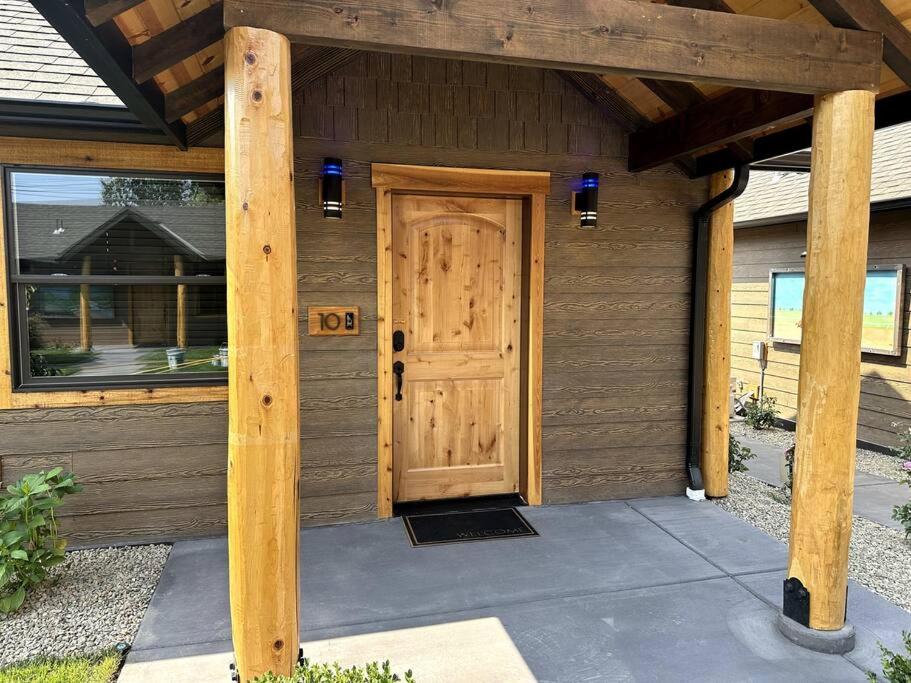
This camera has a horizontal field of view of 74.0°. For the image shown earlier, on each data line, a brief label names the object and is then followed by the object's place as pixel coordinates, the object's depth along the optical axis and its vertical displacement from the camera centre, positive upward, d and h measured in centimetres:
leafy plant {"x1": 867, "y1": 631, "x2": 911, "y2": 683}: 207 -125
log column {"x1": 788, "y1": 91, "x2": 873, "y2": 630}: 250 -17
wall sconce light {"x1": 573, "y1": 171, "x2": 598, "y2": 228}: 402 +71
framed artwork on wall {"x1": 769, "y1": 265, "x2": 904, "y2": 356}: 570 -1
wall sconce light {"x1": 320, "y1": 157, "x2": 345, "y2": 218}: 359 +71
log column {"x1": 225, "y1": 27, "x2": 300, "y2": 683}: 193 -13
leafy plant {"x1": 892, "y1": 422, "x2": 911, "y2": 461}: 455 -113
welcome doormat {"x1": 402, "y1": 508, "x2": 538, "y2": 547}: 366 -139
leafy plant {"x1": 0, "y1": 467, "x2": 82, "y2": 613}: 280 -111
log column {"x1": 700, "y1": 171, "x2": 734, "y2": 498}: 426 -28
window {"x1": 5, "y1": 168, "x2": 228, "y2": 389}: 337 +15
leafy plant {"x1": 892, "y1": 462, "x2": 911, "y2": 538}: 372 -129
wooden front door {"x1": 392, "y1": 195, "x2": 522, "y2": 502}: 405 -26
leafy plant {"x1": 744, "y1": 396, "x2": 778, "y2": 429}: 701 -122
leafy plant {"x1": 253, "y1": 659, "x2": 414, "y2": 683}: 156 -98
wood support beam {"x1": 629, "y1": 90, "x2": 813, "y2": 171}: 292 +101
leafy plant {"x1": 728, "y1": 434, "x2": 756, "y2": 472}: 488 -123
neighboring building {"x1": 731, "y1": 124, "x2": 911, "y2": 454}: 567 +55
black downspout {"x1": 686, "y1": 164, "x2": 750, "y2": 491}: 428 -27
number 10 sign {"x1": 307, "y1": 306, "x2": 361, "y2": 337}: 373 -9
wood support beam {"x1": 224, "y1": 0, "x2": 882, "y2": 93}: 201 +98
